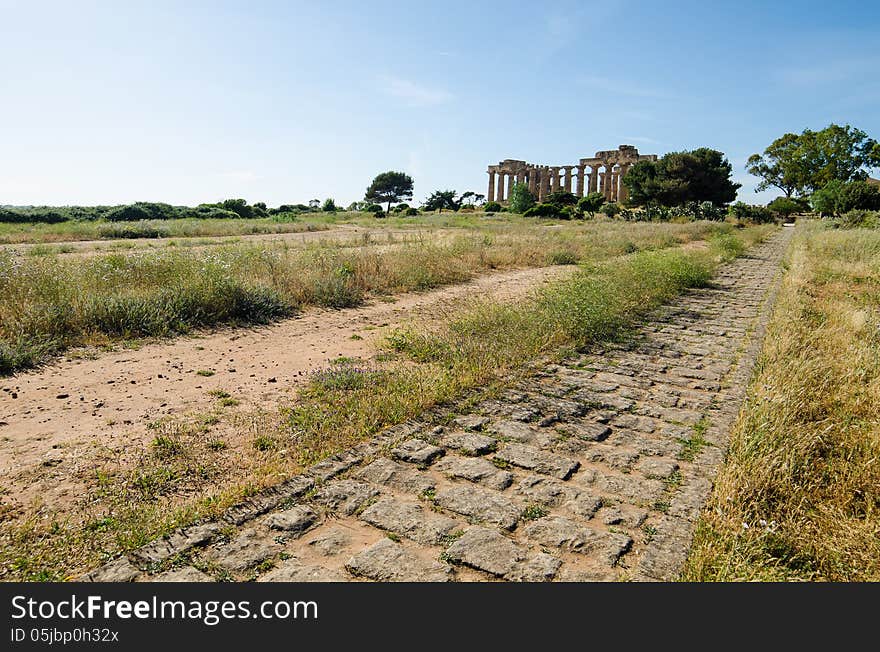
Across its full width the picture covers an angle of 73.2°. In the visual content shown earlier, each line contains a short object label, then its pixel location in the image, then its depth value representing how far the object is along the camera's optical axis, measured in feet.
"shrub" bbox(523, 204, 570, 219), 168.86
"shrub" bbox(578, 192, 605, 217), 181.88
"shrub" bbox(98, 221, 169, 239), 91.04
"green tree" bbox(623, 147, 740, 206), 173.37
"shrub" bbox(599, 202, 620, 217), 168.35
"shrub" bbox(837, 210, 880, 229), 125.88
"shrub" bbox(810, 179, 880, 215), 164.66
